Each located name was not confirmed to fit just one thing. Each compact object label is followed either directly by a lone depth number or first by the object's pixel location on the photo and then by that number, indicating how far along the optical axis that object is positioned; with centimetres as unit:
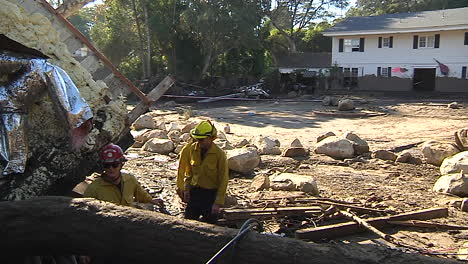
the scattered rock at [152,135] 1297
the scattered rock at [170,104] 2840
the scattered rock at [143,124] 1600
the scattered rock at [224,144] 1067
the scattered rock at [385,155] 1103
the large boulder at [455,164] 874
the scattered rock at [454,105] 2280
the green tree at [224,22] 3250
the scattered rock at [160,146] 1137
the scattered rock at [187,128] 1438
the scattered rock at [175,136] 1277
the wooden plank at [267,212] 602
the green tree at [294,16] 4312
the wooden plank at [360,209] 673
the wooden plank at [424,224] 636
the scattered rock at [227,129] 1689
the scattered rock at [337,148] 1122
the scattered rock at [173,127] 1590
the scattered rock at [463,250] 518
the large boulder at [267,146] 1167
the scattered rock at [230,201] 697
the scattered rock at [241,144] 1243
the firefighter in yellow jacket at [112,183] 402
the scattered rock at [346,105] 2317
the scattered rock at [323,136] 1301
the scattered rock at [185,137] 1289
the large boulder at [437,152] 1038
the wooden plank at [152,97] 601
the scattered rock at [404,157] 1070
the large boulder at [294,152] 1128
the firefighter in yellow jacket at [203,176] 498
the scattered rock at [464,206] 711
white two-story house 3102
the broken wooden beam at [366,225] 579
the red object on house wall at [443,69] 3119
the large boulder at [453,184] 778
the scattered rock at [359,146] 1164
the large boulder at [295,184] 786
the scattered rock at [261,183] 807
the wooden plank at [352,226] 566
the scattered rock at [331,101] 2647
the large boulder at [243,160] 921
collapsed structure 412
